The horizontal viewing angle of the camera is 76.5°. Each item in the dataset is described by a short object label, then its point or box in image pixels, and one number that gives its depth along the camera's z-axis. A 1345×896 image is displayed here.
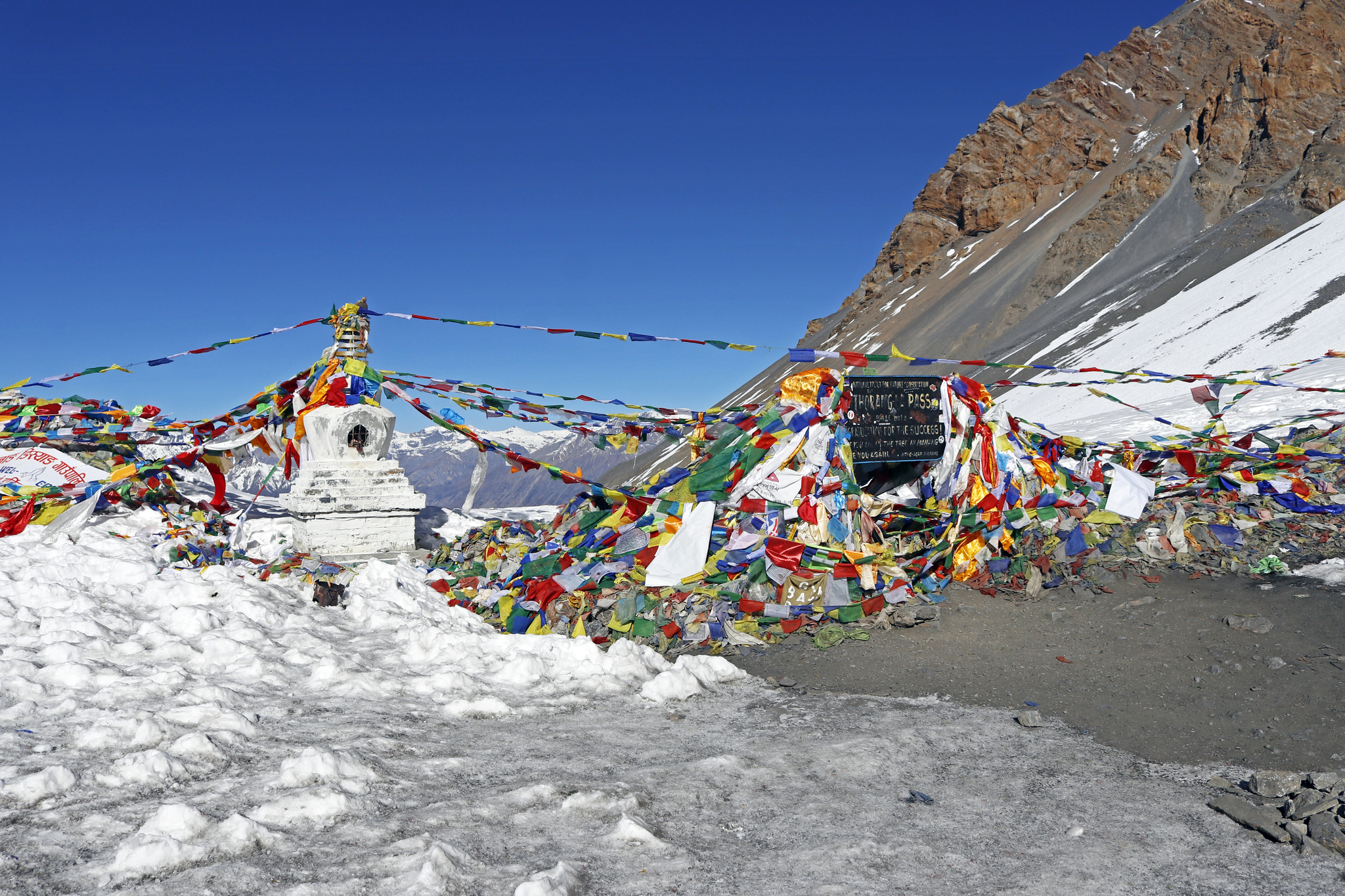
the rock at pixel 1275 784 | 3.74
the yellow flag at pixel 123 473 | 9.64
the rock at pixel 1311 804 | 3.47
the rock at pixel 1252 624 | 6.07
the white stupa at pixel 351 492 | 9.76
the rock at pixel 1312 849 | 3.27
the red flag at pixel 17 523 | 8.60
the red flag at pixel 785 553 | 7.64
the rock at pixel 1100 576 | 7.61
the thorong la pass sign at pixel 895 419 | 9.05
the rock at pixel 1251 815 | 3.40
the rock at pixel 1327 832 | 3.29
